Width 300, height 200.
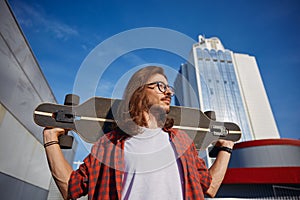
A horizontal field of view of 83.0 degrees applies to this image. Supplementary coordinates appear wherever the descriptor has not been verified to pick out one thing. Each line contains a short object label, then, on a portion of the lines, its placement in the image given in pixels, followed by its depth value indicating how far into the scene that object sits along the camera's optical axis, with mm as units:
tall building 27641
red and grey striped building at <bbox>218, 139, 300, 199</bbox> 6170
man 817
